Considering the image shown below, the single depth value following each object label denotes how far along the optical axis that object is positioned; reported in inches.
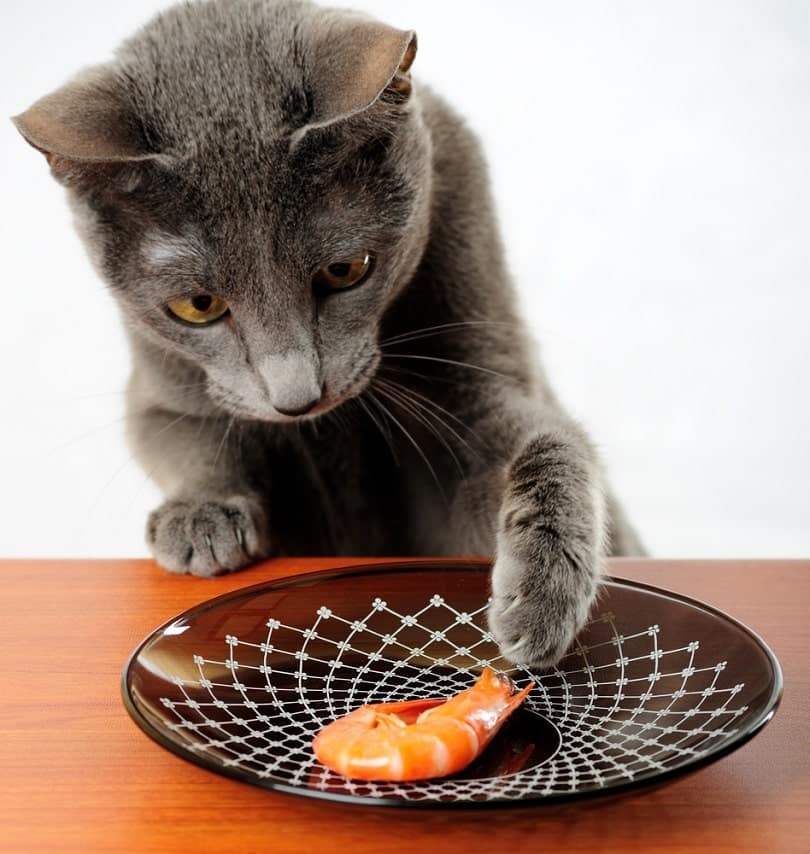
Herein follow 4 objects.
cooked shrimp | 17.7
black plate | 17.8
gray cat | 21.3
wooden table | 17.4
